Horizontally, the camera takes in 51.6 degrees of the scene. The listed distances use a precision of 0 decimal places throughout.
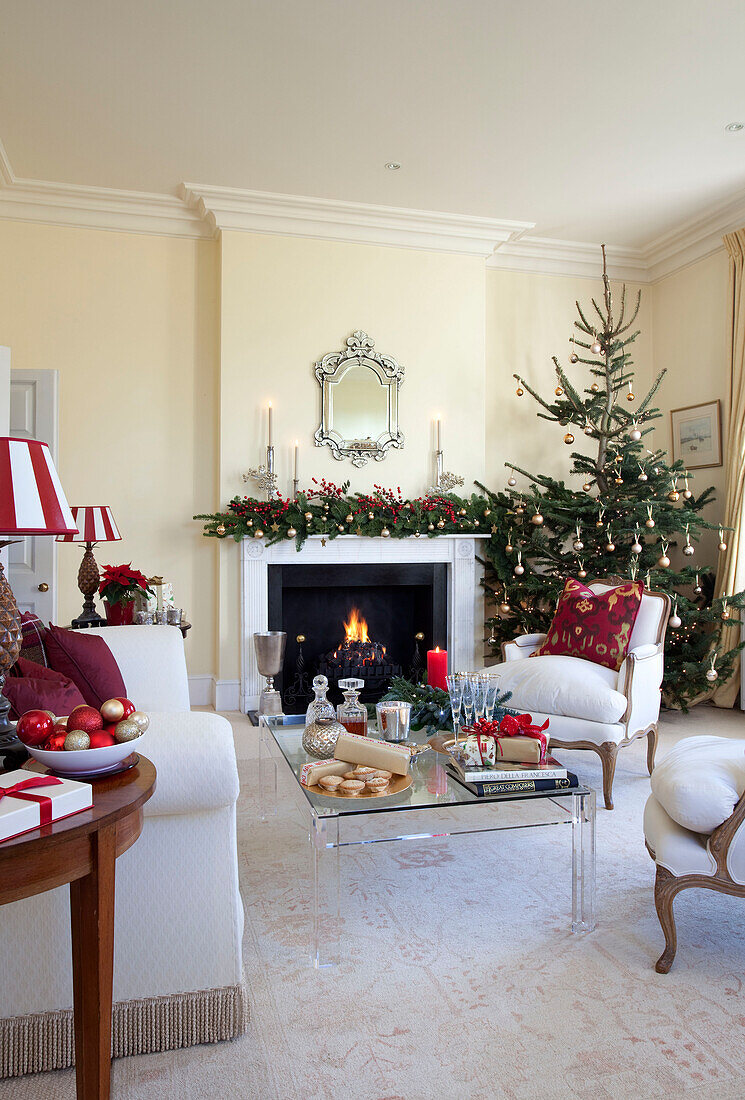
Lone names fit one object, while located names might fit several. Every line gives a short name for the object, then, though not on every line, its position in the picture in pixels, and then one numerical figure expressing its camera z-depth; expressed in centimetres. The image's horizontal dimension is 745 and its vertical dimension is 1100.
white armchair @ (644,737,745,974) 185
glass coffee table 194
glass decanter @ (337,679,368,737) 258
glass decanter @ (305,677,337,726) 249
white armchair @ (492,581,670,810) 311
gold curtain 470
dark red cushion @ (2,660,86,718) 168
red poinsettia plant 376
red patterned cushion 348
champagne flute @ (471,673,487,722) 249
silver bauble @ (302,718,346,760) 240
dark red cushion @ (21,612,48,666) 198
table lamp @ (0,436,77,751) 148
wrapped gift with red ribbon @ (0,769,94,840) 113
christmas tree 450
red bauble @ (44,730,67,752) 135
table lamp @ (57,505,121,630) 378
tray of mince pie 208
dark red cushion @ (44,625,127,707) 198
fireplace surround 477
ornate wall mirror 497
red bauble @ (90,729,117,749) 136
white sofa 153
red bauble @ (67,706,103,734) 139
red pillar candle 346
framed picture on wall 510
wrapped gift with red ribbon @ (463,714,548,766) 221
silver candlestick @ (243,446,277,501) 476
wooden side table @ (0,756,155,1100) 116
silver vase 436
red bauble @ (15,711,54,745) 137
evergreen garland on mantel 465
